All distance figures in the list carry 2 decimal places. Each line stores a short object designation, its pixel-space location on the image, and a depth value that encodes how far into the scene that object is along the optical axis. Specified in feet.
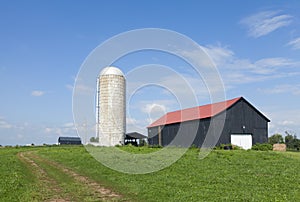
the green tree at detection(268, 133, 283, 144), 264.31
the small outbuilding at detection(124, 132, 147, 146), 188.75
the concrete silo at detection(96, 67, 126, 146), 157.99
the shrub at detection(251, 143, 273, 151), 149.34
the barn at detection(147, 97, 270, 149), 160.76
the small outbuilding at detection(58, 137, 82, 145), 291.05
